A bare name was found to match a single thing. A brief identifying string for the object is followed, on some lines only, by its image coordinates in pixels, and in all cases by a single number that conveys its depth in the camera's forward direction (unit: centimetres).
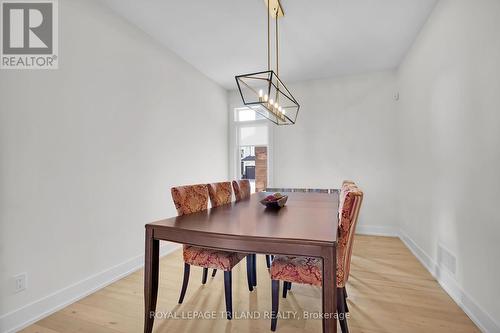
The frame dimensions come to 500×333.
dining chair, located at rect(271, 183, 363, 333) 147
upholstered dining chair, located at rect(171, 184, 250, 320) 181
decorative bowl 220
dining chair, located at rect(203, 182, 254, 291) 217
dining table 120
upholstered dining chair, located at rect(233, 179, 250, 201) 286
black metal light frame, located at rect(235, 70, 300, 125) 462
